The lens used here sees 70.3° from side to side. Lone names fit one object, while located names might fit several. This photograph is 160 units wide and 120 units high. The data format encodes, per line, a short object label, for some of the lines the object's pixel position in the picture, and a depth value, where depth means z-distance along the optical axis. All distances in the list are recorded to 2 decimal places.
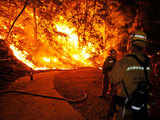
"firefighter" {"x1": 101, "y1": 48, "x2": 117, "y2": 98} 4.80
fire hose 4.49
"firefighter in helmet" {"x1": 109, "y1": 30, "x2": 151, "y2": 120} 2.25
